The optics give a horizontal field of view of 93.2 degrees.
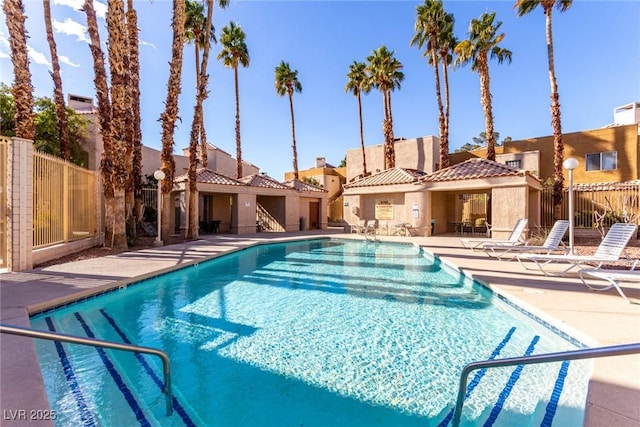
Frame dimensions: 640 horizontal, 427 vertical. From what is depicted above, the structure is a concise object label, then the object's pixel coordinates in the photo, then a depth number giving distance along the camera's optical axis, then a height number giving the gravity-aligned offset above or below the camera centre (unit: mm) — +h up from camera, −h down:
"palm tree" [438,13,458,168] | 23250 +12502
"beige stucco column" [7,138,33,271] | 7723 +309
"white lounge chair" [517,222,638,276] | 7050 -818
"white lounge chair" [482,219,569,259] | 9333 -916
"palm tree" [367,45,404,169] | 27000 +12209
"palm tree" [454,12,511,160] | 20078 +11168
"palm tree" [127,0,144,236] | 14852 +4209
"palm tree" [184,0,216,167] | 20219 +13134
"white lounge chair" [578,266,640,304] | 5304 -1109
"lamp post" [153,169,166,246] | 13817 +498
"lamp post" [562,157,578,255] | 9700 +909
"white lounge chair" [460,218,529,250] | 10750 -972
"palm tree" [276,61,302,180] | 31047 +13696
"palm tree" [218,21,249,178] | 25375 +14191
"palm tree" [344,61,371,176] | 30356 +13532
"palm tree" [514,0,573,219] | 16953 +6156
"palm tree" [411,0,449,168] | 22438 +13714
